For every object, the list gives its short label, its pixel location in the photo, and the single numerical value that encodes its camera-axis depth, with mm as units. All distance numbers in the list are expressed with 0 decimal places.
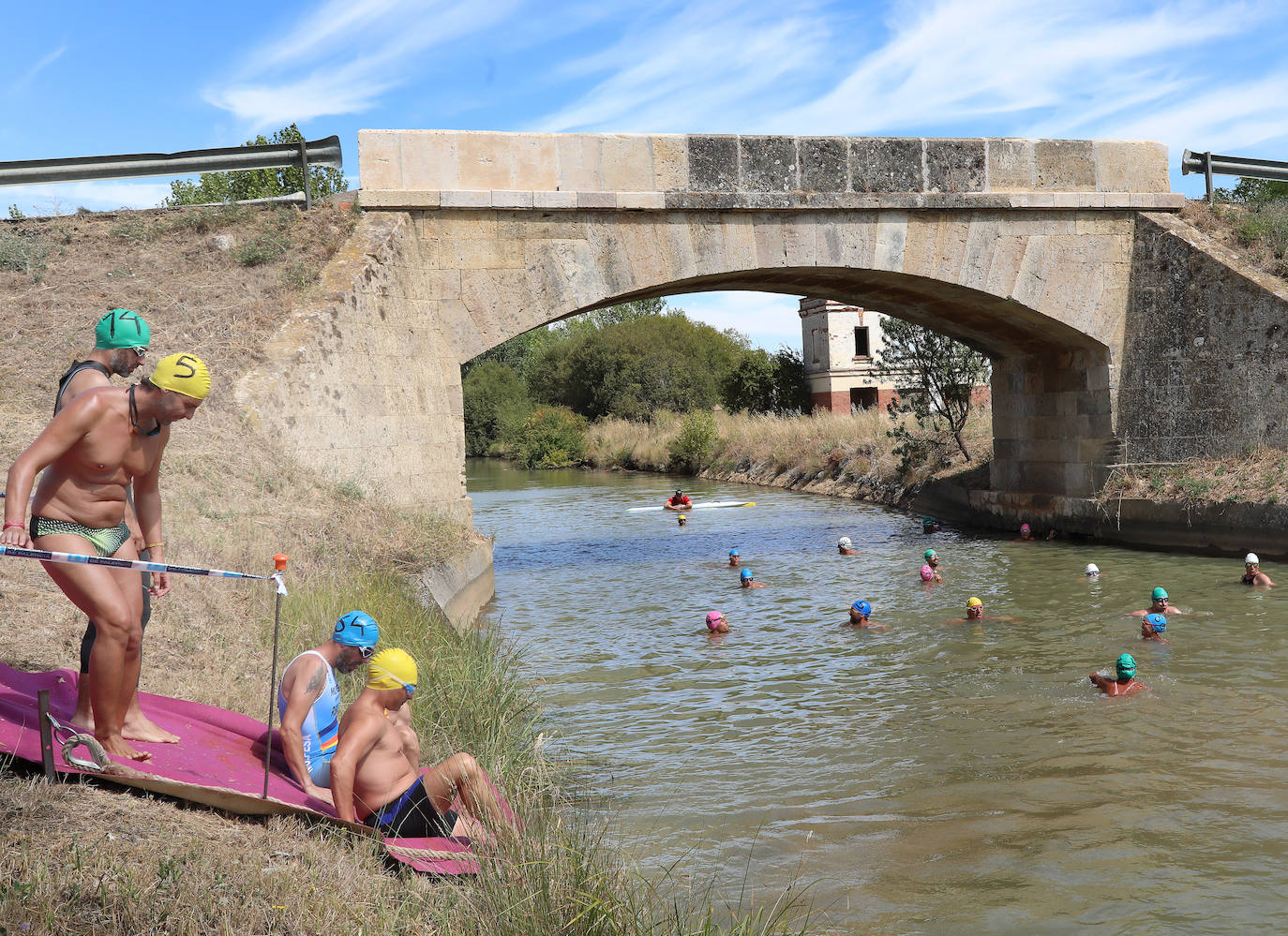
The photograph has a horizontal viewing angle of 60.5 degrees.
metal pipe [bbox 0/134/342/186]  12641
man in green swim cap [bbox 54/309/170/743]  4035
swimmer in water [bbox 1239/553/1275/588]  10789
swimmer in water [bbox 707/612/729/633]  10102
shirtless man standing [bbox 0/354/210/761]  3855
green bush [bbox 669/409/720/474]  32625
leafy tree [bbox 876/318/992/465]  21234
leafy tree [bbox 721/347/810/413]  41062
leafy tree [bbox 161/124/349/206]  35812
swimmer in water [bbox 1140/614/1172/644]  9070
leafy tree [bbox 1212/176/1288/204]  15039
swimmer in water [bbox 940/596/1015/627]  10133
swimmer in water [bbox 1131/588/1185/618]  9797
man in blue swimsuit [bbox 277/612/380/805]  4539
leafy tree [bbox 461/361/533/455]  51469
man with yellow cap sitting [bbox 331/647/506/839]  4148
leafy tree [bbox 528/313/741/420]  47281
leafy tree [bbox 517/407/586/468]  43344
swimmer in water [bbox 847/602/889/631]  10164
